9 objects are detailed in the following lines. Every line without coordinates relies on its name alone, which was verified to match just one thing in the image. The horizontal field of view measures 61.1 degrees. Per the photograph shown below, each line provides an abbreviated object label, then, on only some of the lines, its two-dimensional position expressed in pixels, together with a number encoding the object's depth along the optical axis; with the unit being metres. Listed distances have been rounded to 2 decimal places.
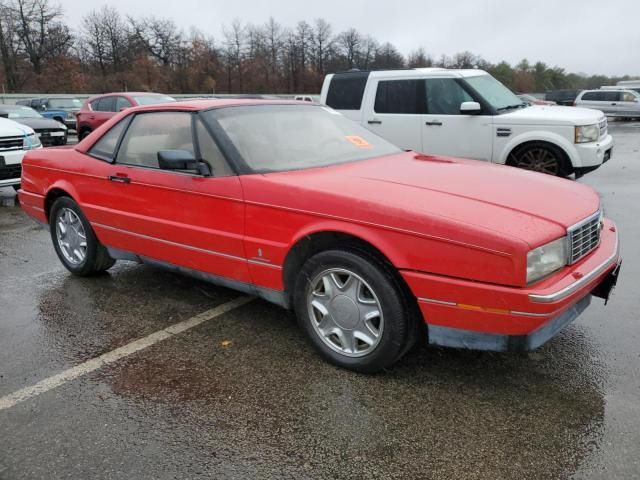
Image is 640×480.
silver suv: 26.70
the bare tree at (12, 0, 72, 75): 51.75
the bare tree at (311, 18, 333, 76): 76.50
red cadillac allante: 2.58
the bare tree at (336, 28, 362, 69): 79.19
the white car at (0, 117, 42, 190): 8.27
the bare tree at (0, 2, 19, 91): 49.75
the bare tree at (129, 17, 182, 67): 63.16
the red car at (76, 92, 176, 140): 14.30
